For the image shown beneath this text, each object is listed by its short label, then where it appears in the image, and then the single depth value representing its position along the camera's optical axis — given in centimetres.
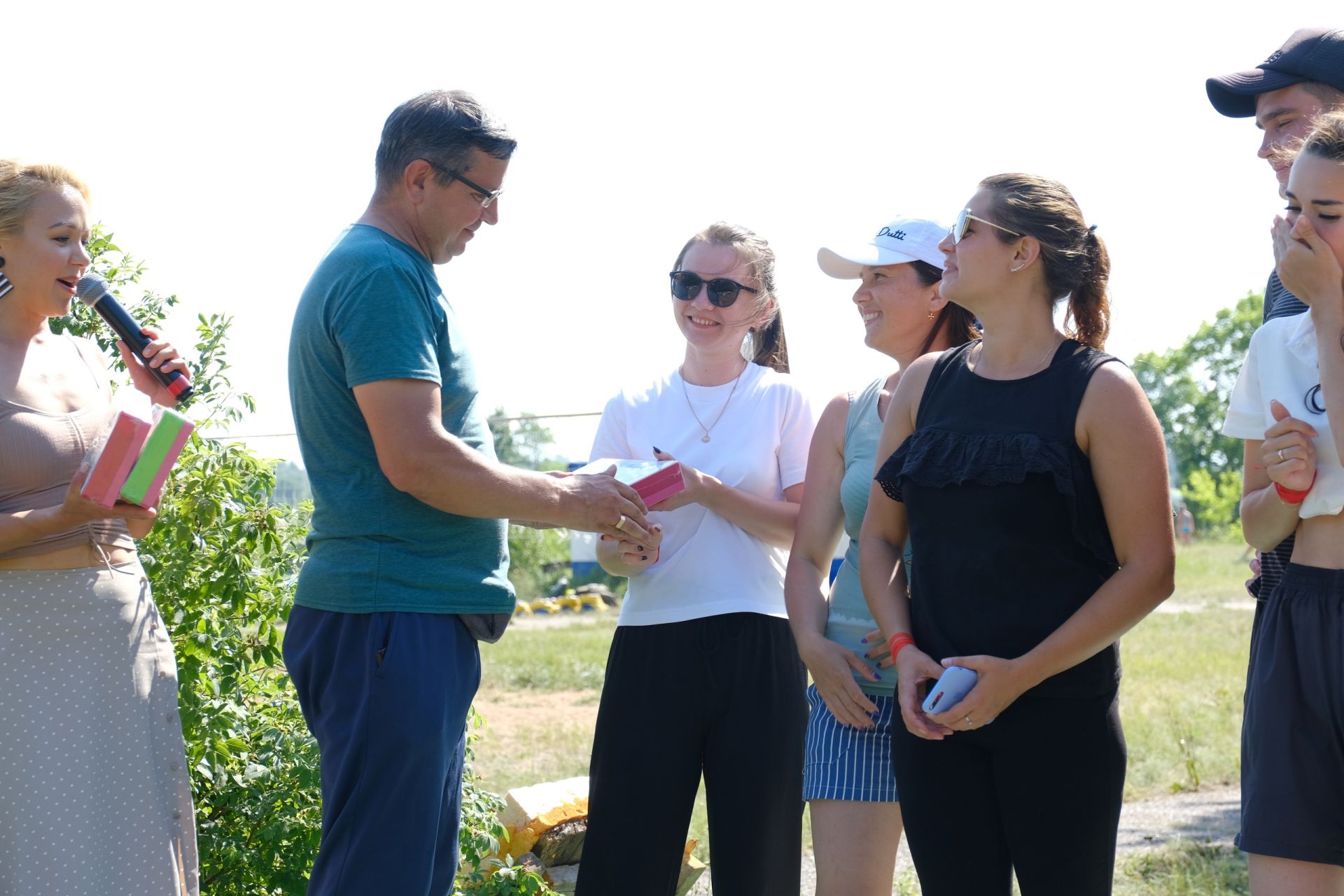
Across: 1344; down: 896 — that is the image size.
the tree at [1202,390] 7075
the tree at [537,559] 3149
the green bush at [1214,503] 5531
